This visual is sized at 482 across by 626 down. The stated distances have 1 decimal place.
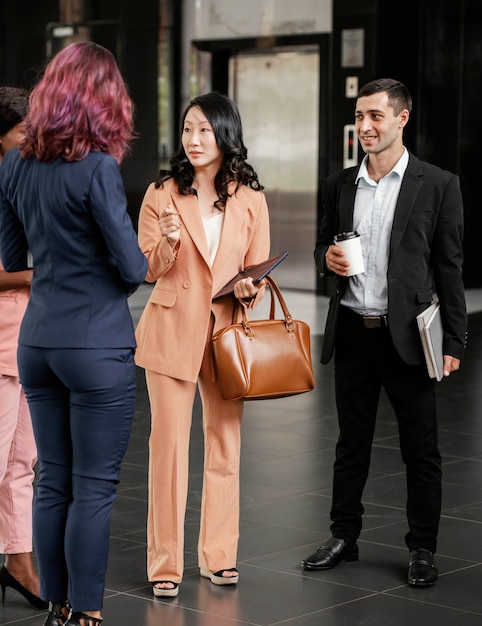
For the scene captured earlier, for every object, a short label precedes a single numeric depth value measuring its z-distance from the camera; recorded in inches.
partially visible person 231.9
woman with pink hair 190.1
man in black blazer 252.8
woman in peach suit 244.0
